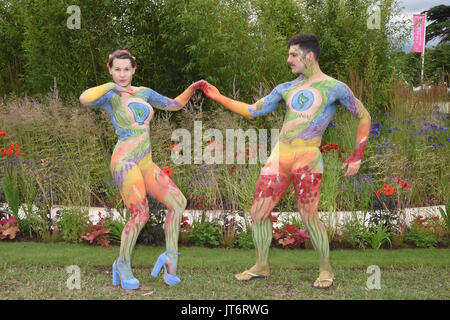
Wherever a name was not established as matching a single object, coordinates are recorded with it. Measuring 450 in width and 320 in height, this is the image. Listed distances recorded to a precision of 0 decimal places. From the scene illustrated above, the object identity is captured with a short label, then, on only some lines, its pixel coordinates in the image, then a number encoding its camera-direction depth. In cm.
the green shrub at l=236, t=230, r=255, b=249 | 466
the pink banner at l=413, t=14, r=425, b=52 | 1729
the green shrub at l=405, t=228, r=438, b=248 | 475
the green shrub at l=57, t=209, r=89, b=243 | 480
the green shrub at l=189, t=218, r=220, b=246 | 475
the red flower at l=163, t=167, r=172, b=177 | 478
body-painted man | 334
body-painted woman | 337
